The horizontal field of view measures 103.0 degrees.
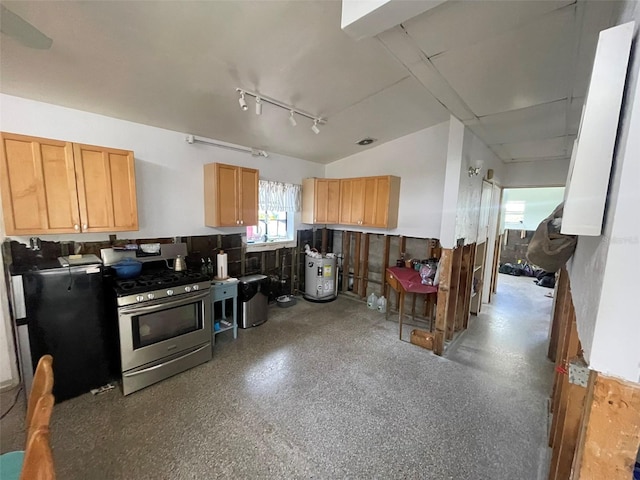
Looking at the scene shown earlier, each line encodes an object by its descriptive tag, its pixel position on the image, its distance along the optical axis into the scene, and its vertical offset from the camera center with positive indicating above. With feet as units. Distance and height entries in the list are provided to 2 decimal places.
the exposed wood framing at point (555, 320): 9.88 -4.11
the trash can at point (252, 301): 12.29 -4.34
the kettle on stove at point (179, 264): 10.31 -2.17
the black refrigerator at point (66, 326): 6.91 -3.35
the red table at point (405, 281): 11.03 -2.93
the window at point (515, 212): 28.17 +0.87
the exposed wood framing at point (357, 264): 16.72 -3.20
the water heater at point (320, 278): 15.92 -4.01
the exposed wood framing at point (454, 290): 10.83 -3.14
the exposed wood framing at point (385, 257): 15.25 -2.42
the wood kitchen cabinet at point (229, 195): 11.23 +0.81
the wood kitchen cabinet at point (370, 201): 13.89 +0.86
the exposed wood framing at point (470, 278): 12.59 -2.99
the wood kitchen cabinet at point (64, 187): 6.81 +0.63
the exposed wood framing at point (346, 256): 17.29 -2.74
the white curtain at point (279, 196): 14.39 +1.04
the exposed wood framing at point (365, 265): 16.22 -3.13
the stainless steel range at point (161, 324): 7.74 -3.78
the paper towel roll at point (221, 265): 11.79 -2.44
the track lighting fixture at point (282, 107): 8.17 +3.95
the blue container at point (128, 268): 8.62 -1.99
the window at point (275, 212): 14.47 +0.12
